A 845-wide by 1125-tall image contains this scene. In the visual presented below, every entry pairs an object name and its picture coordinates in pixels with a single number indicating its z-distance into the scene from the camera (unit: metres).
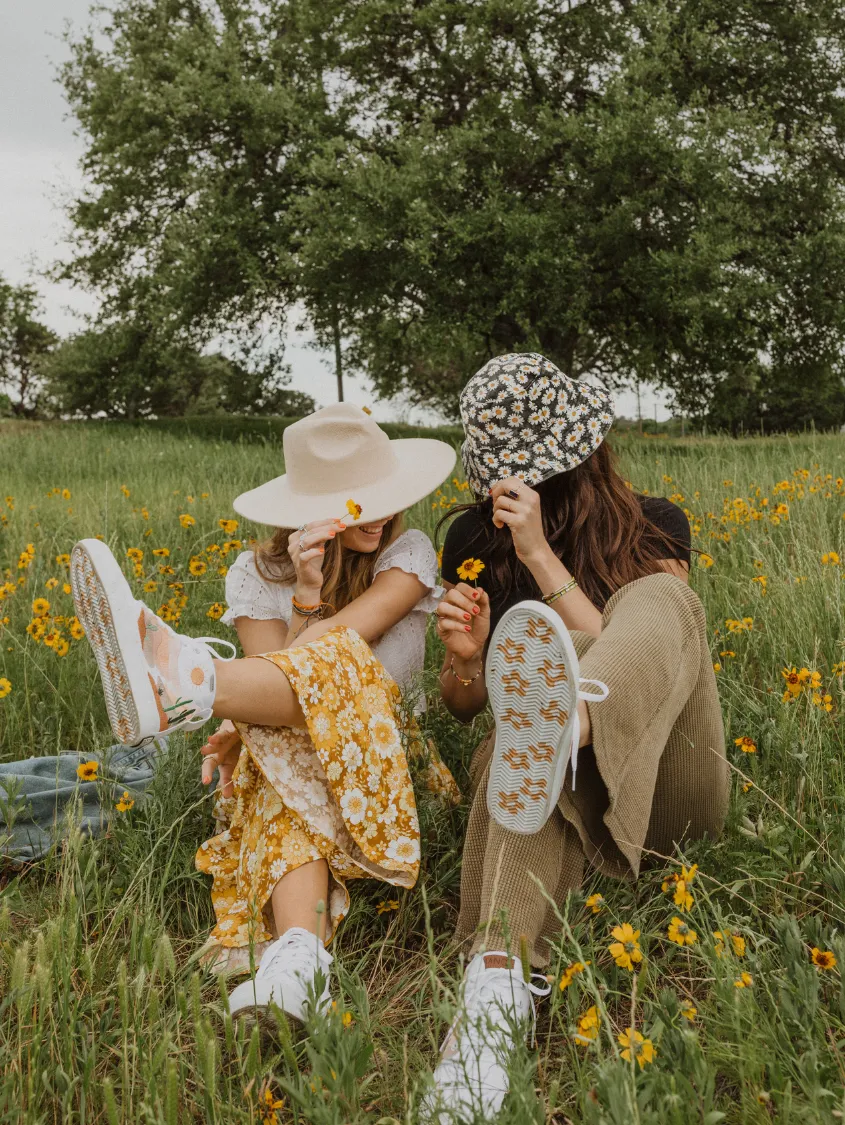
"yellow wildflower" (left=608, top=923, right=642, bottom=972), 1.33
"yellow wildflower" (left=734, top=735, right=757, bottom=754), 2.03
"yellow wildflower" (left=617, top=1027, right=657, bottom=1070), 1.21
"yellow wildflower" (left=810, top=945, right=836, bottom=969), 1.52
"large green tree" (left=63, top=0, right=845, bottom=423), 11.16
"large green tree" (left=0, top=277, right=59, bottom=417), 34.12
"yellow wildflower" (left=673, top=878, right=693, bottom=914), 1.44
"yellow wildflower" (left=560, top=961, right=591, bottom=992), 1.40
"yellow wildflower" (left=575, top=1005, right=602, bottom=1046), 1.26
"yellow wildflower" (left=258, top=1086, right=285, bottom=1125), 1.39
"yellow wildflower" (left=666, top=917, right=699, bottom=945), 1.40
